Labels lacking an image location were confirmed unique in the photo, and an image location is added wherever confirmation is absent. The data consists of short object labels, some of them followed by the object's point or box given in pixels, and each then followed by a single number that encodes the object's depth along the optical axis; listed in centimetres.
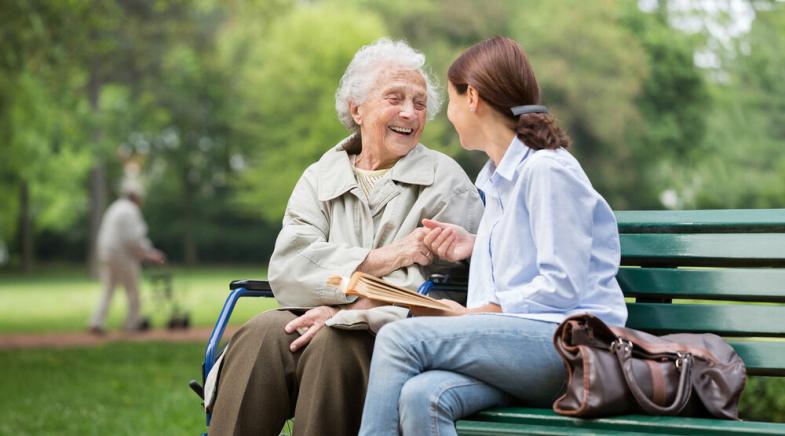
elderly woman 594
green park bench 572
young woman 503
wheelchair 631
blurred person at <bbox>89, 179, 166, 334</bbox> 2385
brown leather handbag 472
